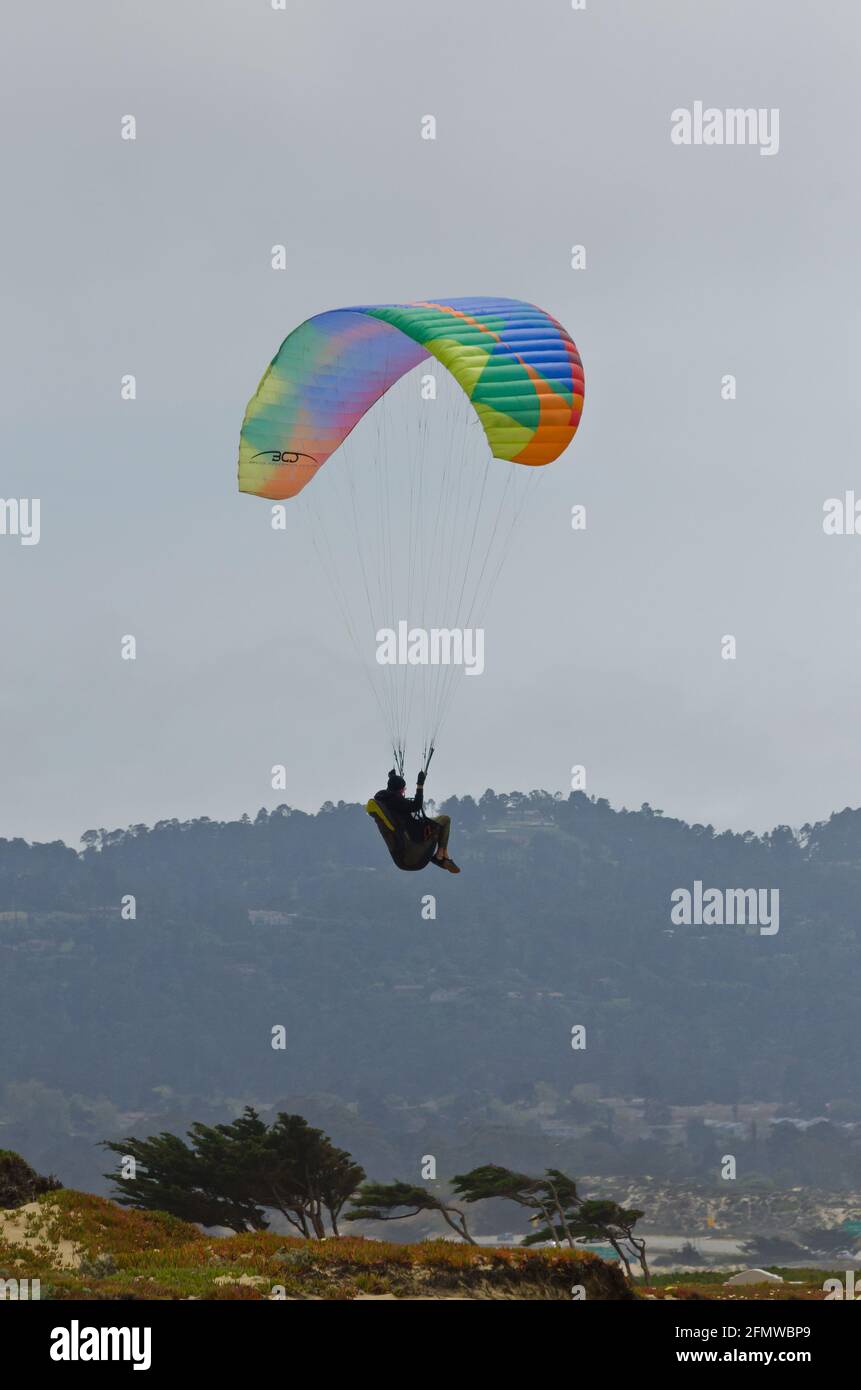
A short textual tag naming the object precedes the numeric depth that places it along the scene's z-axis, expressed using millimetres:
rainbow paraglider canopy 26547
